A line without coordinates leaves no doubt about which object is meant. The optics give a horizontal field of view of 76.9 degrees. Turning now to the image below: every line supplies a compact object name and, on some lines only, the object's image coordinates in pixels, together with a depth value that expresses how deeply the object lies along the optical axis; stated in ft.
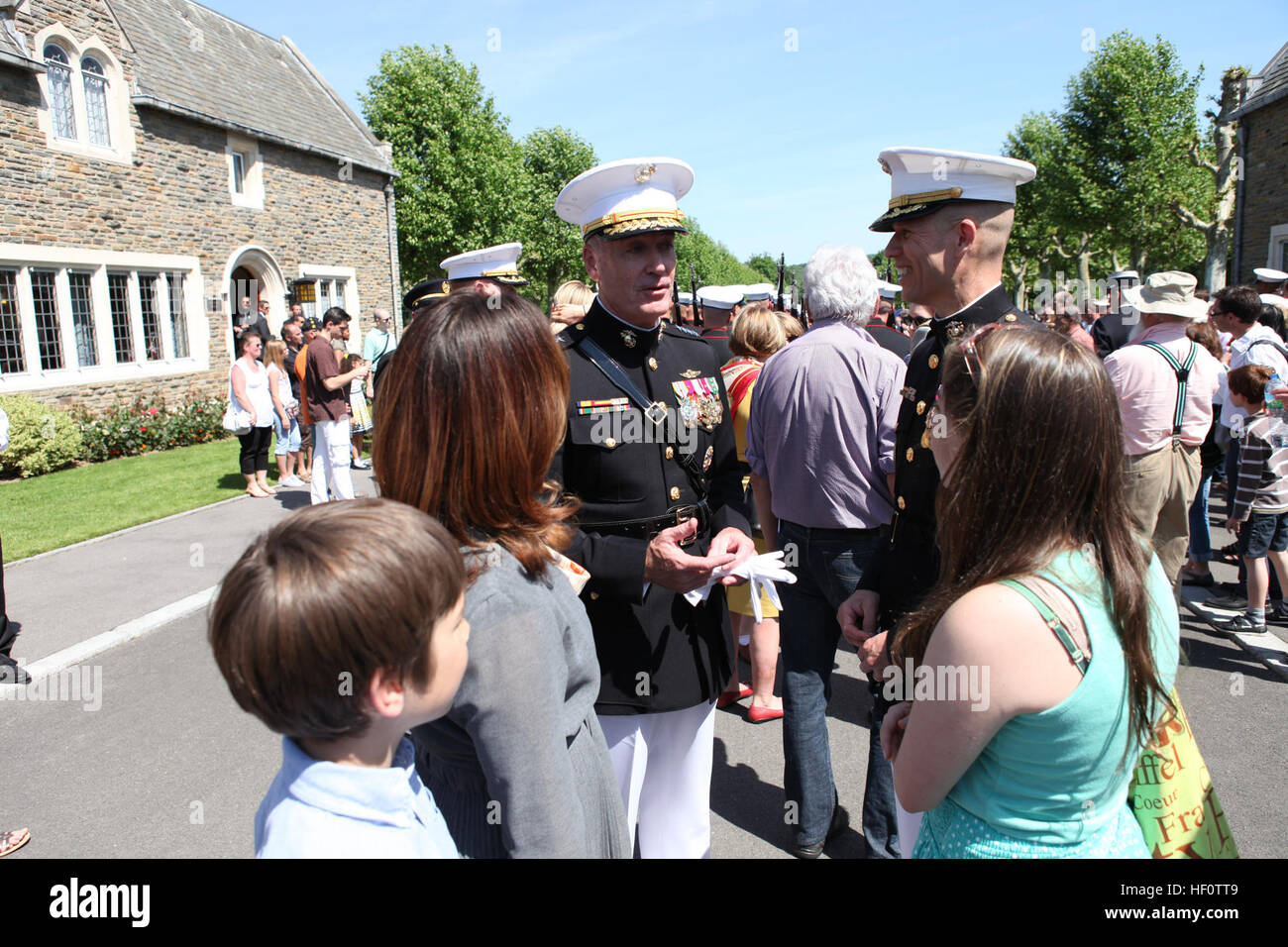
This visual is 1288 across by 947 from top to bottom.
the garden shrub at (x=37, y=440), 40.06
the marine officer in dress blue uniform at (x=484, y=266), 13.82
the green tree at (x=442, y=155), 99.25
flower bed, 40.47
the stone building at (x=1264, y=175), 61.36
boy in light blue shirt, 3.66
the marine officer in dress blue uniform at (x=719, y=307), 27.73
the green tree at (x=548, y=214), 120.37
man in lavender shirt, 10.52
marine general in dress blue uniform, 8.06
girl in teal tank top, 4.35
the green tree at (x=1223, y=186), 70.36
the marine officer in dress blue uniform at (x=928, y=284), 7.83
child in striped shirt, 17.26
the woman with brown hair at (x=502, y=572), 4.44
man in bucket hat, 15.76
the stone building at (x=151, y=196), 46.65
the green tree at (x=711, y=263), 180.24
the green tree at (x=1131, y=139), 93.15
